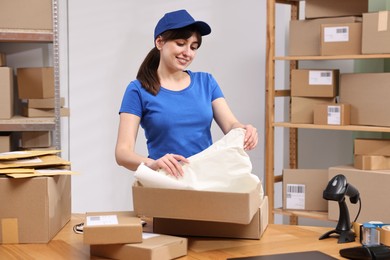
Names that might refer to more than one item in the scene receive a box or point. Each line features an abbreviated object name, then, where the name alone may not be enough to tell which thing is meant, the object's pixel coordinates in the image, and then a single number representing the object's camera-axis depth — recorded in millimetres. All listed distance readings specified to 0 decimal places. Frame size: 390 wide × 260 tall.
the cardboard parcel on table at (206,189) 1544
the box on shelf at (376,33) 3096
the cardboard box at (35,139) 3172
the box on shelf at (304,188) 3443
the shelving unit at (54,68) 2941
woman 2078
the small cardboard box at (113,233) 1510
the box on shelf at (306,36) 3387
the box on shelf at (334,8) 3348
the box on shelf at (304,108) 3449
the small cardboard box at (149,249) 1469
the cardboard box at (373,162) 3195
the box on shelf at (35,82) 3113
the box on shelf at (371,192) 3103
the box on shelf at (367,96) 3189
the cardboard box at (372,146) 3215
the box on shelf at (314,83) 3367
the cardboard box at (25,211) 1701
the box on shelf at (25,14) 2943
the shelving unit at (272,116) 3422
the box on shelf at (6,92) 2951
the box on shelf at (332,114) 3281
